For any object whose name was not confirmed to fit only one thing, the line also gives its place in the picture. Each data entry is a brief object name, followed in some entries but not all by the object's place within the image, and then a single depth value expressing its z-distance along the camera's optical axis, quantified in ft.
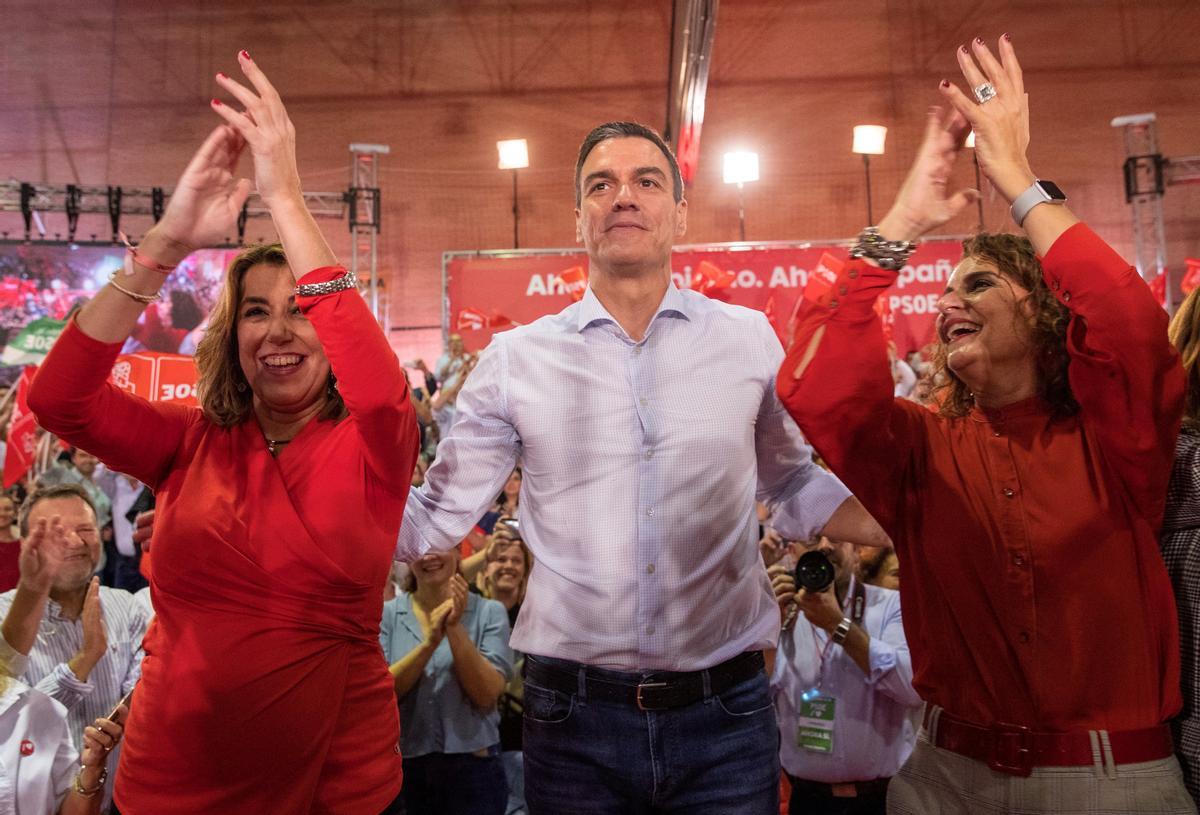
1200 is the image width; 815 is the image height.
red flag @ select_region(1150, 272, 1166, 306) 23.78
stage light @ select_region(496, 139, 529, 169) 31.63
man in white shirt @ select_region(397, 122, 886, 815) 5.36
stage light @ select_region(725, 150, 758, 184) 31.89
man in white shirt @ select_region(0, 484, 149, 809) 8.93
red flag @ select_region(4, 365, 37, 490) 17.21
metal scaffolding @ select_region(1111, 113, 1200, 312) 26.45
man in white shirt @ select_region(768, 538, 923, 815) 10.55
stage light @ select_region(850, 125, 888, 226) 32.50
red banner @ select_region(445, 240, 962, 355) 26.43
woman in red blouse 4.65
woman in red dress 4.73
